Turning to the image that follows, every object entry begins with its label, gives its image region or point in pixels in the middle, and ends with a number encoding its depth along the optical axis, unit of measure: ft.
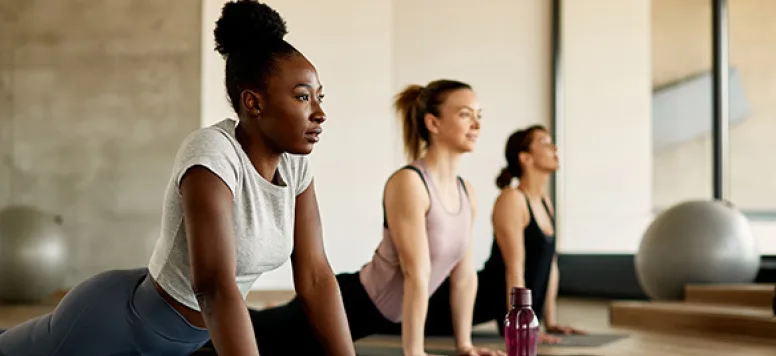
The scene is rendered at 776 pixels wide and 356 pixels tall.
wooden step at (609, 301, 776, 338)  13.58
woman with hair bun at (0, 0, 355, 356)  5.39
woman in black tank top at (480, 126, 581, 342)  11.87
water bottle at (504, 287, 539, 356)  6.84
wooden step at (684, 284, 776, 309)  15.14
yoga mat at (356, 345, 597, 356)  10.75
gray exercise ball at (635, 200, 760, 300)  15.62
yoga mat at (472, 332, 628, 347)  12.17
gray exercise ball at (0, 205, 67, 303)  19.52
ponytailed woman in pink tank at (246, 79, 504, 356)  9.39
